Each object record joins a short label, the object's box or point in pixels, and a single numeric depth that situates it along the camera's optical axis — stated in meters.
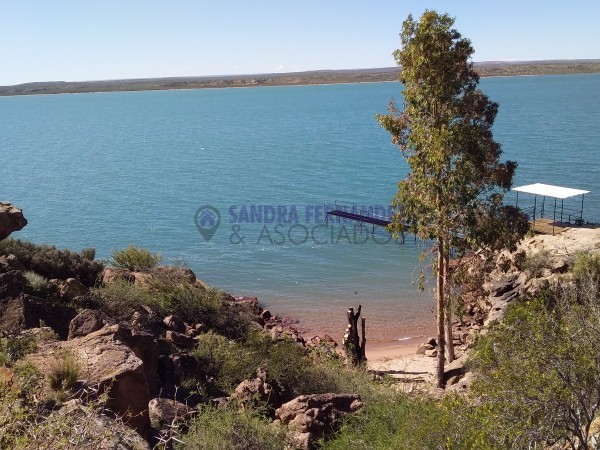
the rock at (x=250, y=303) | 24.91
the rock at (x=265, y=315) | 25.15
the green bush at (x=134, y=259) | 23.67
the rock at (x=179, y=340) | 14.35
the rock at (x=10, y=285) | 12.41
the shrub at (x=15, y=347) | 9.82
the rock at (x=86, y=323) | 11.16
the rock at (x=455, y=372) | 16.43
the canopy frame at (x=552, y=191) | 29.97
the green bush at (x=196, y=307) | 17.88
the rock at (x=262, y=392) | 11.15
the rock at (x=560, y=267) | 20.88
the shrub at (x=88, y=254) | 20.89
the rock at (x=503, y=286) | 21.09
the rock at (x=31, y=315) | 11.77
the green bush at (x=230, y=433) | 8.41
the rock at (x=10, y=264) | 14.17
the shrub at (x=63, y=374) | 8.58
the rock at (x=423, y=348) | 21.22
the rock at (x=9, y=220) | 14.95
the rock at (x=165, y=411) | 9.46
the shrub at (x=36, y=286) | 14.46
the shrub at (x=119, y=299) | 14.85
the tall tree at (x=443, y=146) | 14.84
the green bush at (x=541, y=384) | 6.93
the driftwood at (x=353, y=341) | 18.03
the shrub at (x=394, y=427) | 7.76
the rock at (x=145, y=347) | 10.71
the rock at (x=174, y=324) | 15.88
